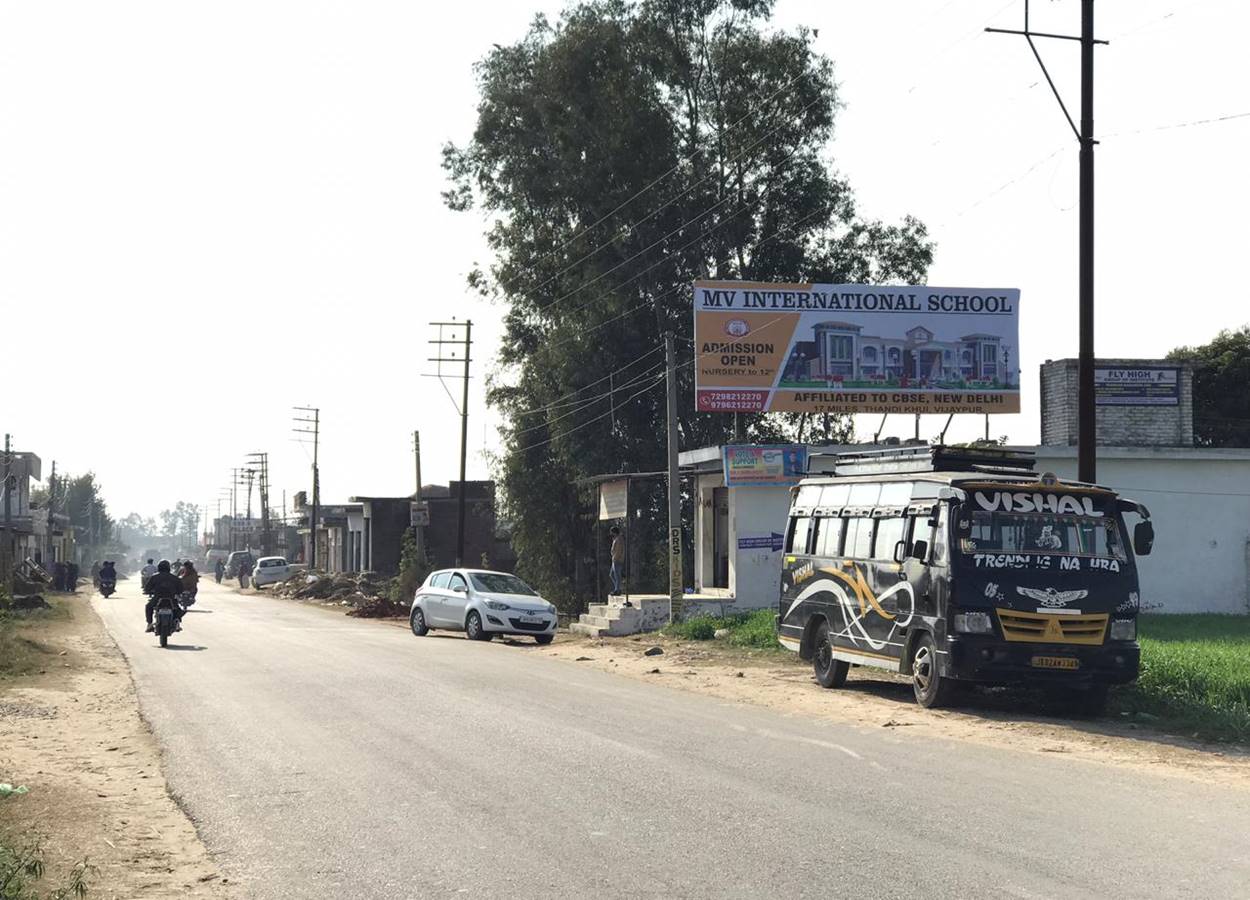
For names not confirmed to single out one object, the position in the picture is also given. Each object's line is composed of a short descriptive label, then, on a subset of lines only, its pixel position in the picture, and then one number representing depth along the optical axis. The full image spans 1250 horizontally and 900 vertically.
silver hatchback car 30.52
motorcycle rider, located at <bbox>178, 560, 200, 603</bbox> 35.84
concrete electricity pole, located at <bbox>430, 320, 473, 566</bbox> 49.44
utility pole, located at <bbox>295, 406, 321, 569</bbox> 82.17
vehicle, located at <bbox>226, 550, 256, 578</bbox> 86.05
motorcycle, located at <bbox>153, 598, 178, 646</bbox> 27.97
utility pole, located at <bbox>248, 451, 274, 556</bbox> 116.71
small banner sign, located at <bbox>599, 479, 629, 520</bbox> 36.34
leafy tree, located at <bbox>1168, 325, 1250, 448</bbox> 51.34
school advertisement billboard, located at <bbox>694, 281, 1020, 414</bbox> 36.12
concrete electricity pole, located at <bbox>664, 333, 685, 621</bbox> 31.08
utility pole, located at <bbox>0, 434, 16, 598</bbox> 42.37
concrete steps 32.47
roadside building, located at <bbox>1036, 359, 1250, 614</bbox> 31.08
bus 15.91
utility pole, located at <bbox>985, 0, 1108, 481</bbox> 19.27
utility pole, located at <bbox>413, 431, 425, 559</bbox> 54.72
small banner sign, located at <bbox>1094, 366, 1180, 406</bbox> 33.28
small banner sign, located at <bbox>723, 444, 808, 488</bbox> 31.66
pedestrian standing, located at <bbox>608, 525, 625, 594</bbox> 36.59
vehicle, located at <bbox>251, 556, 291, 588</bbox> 76.94
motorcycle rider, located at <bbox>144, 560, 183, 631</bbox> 28.55
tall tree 44.22
